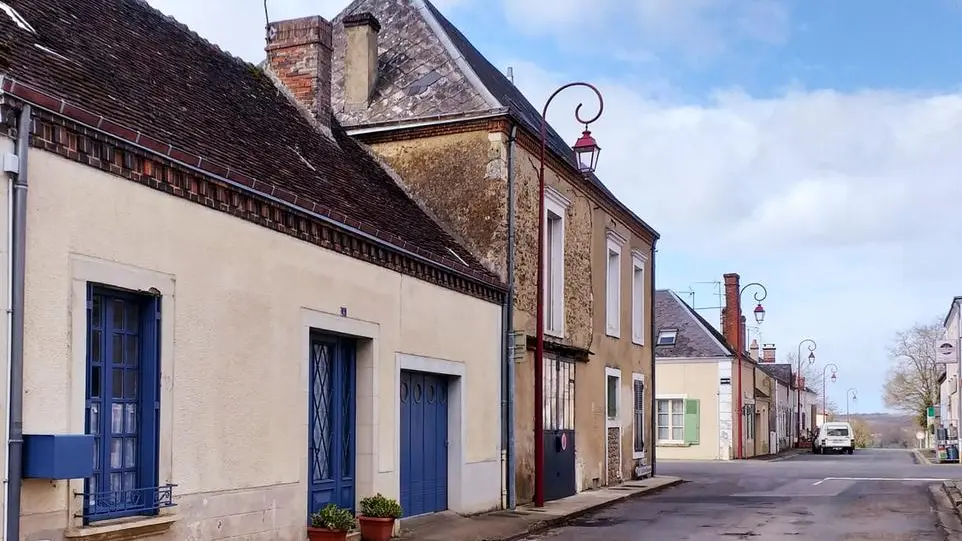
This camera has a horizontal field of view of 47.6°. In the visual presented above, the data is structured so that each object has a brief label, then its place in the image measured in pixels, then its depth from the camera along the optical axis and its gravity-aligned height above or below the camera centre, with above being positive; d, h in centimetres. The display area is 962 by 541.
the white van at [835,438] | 5406 -366
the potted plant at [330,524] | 1130 -165
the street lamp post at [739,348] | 3892 +62
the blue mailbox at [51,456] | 748 -62
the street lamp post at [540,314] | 1709 +81
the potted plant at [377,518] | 1233 -173
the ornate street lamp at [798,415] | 6241 -298
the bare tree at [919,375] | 7700 -79
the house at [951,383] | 5291 -106
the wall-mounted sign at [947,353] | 3556 +36
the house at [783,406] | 5509 -222
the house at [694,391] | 3925 -96
